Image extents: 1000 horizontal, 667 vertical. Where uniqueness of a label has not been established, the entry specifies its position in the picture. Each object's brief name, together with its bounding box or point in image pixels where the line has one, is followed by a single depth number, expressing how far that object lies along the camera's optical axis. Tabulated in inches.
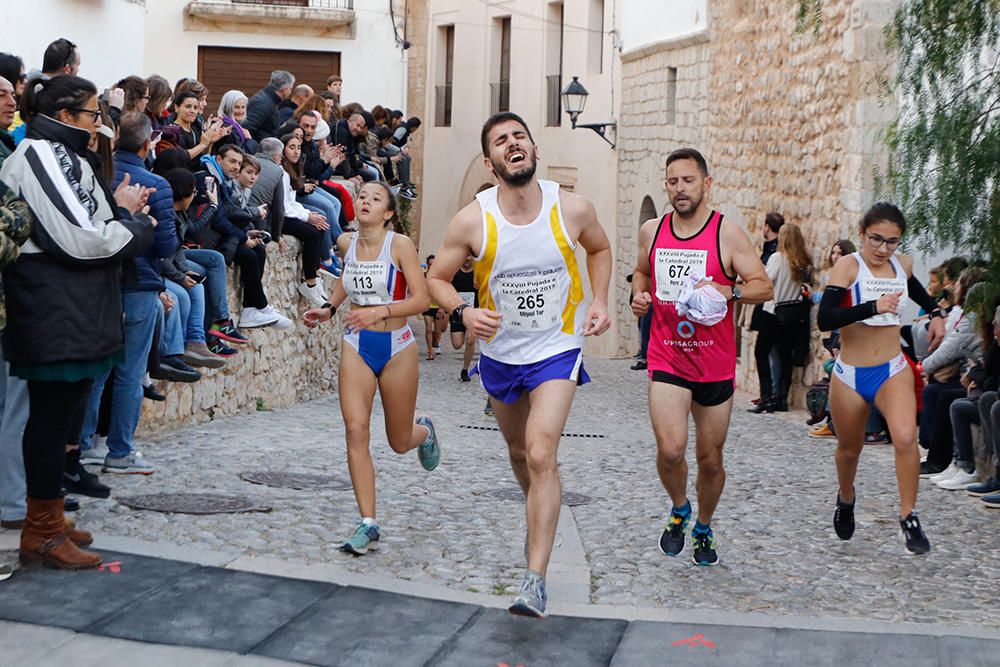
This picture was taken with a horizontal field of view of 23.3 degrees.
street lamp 1747.6
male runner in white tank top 402.0
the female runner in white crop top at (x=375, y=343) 461.1
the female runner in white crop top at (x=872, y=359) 488.0
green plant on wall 498.6
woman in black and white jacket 396.0
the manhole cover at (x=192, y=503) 503.0
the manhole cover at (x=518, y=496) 603.2
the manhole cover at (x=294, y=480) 585.3
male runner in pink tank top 451.2
